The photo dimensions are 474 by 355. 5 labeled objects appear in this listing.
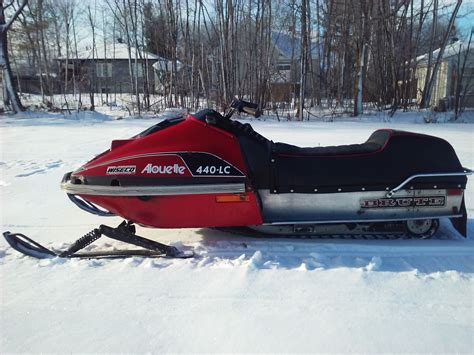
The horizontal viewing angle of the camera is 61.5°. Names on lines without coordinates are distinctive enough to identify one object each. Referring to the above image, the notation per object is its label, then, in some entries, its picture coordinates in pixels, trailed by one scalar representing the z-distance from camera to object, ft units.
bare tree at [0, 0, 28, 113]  46.68
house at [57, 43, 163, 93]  102.25
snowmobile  8.74
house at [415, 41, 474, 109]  50.26
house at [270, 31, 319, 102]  51.53
